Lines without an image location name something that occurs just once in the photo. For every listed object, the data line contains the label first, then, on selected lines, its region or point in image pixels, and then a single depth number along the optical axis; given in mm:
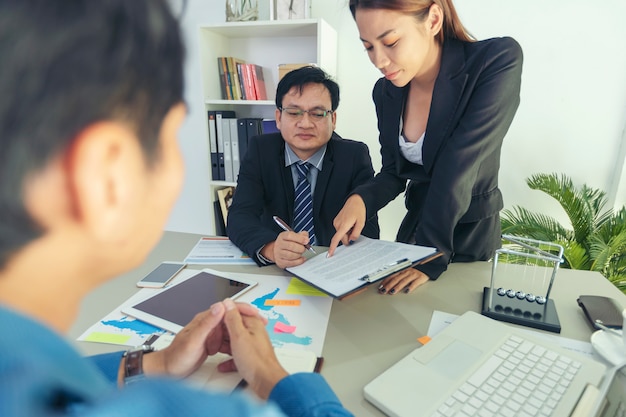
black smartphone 831
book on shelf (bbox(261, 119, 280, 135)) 2457
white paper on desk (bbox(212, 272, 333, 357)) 776
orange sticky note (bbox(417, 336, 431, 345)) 769
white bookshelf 2240
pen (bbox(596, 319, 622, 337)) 786
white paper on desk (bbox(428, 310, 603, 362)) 764
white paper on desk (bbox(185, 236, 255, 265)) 1158
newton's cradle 839
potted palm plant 1981
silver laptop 583
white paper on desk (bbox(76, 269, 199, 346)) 772
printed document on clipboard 846
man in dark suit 1517
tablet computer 841
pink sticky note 807
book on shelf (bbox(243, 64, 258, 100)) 2426
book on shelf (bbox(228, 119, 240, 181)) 2465
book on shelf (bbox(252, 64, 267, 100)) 2454
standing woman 1032
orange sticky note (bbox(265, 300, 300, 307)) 912
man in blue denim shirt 228
